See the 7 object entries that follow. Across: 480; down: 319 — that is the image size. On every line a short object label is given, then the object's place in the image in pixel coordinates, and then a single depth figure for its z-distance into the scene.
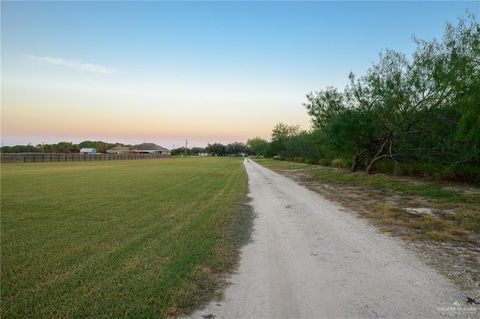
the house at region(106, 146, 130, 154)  145.27
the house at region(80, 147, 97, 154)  123.39
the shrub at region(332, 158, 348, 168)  36.28
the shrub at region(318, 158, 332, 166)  45.93
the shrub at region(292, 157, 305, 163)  62.36
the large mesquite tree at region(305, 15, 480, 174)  10.45
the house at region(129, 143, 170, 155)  153.50
